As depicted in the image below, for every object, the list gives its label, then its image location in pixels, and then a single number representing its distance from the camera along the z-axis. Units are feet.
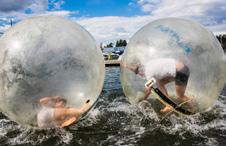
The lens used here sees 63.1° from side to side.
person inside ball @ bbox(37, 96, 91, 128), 9.39
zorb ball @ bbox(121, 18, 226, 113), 10.30
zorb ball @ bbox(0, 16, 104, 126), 9.19
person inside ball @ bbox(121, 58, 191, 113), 10.18
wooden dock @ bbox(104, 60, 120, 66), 45.73
